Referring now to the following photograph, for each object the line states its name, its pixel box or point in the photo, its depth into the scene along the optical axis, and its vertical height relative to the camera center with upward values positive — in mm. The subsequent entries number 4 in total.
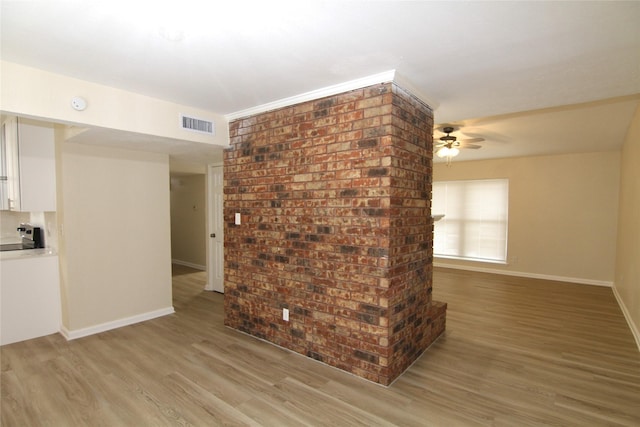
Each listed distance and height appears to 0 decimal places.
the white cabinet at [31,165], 3330 +384
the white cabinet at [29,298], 3244 -1037
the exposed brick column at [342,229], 2408 -249
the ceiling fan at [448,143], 4094 +774
